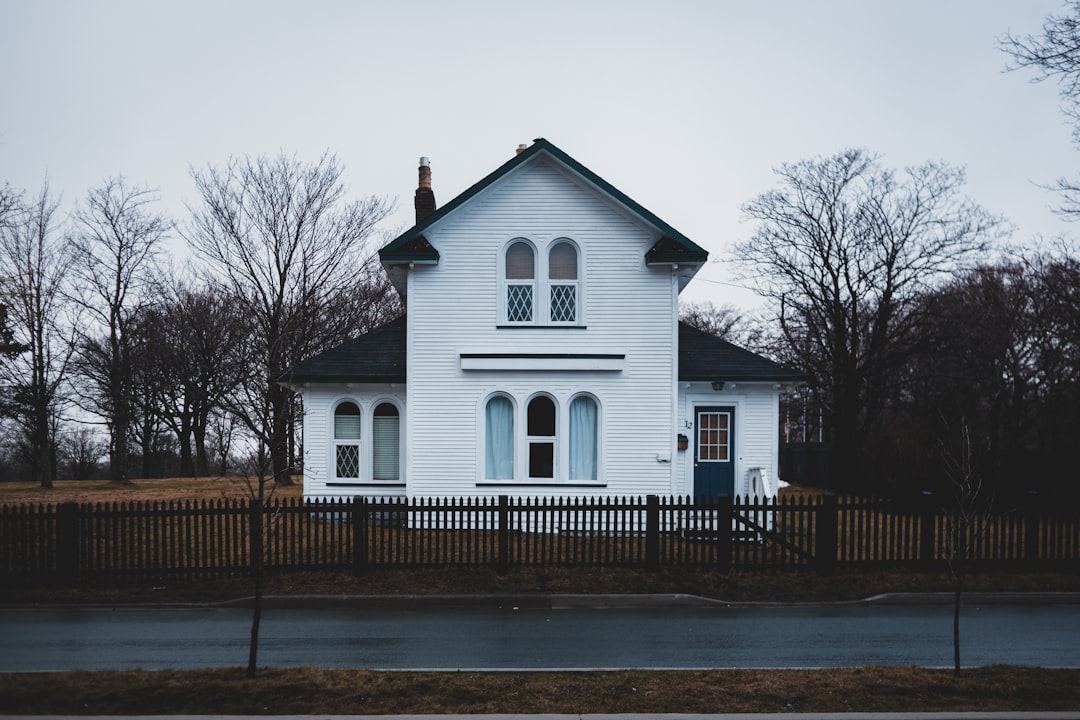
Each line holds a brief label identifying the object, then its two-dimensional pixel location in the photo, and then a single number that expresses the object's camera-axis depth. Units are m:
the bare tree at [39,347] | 33.54
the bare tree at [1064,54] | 13.73
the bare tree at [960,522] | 8.66
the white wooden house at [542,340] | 18.33
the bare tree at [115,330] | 36.50
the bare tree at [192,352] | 45.09
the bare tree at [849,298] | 34.16
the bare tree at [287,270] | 33.91
